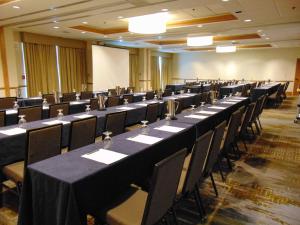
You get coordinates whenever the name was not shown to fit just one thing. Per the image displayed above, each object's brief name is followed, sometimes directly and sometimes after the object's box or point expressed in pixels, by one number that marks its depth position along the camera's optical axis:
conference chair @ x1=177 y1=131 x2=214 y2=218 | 1.86
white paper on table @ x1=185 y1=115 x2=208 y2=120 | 3.39
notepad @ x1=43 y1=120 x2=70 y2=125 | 3.10
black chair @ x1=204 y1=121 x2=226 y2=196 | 2.28
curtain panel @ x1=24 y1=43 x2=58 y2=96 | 8.53
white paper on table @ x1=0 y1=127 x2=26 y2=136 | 2.61
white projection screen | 10.25
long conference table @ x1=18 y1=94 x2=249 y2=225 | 1.49
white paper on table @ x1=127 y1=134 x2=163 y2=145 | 2.25
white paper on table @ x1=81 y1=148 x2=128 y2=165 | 1.81
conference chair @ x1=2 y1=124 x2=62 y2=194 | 2.23
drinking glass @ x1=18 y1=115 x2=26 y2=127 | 3.00
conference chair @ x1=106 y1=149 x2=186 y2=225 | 1.43
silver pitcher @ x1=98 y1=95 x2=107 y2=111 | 4.13
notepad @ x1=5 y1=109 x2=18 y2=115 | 4.07
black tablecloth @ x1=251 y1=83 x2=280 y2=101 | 8.18
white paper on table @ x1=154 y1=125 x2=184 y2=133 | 2.71
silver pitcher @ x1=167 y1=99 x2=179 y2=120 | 3.29
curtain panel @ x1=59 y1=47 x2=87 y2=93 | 9.73
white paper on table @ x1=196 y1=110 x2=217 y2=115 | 3.81
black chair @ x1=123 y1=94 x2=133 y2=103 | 6.01
